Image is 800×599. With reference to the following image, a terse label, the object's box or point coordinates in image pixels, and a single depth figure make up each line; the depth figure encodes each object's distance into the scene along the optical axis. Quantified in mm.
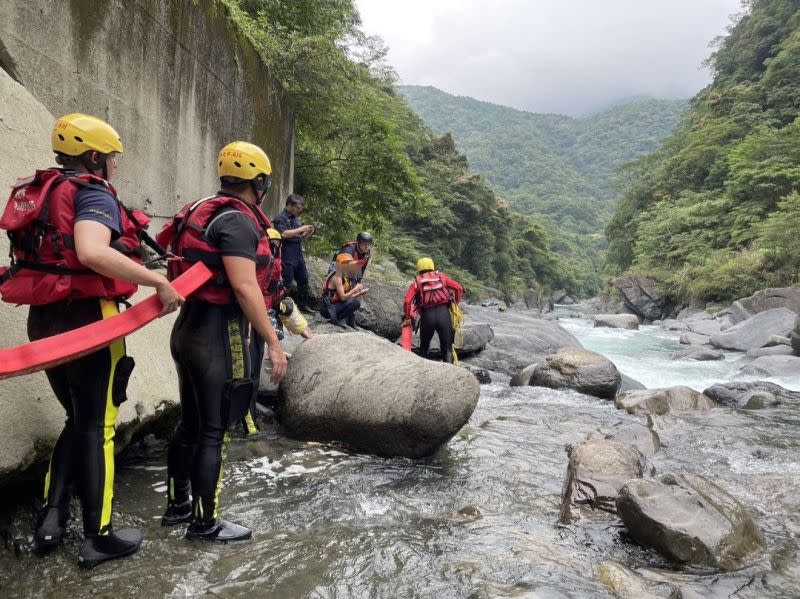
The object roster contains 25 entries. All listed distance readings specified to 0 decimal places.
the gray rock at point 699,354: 15164
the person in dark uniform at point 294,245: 7664
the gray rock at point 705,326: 21134
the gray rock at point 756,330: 16375
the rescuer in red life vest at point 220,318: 2885
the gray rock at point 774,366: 11516
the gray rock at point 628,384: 10041
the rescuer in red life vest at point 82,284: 2516
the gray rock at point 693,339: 18634
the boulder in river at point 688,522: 3289
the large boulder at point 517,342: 11883
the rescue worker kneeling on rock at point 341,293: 9578
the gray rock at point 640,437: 5824
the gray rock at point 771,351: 13711
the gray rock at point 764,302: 20047
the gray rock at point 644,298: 31484
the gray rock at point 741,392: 8834
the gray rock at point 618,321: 26391
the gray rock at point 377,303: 12109
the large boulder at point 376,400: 4840
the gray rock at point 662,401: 7797
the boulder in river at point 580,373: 9094
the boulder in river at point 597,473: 4035
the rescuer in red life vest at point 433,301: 8469
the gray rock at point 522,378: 9835
